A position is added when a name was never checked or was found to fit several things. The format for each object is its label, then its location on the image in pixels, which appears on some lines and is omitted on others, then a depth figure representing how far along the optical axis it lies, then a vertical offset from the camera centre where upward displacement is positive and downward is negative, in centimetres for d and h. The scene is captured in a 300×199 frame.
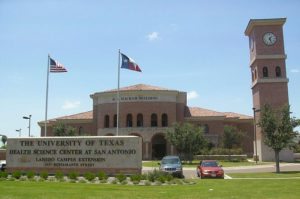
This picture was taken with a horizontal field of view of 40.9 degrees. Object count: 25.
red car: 2797 -145
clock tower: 5797 +1209
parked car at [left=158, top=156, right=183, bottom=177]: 2803 -116
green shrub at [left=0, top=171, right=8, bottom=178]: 2405 -146
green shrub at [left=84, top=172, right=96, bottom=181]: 2262 -151
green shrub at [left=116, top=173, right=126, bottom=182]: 2206 -156
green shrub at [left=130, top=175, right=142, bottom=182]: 2217 -157
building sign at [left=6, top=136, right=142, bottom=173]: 2661 -28
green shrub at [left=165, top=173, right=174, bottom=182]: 2237 -158
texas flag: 3531 +748
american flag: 3525 +713
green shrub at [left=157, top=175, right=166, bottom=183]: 2181 -159
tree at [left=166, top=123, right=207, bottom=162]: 5219 +133
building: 6550 +560
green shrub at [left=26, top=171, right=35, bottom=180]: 2387 -149
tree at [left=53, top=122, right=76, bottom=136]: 6098 +300
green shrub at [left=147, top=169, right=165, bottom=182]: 2228 -147
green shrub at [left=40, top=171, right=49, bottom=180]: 2345 -152
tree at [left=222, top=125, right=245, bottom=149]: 6456 +195
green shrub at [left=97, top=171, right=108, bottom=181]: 2308 -152
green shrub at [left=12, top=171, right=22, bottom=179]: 2366 -147
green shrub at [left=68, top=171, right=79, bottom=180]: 2292 -149
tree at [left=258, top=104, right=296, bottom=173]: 3484 +166
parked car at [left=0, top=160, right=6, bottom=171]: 3422 -137
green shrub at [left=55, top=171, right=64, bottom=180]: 2346 -154
